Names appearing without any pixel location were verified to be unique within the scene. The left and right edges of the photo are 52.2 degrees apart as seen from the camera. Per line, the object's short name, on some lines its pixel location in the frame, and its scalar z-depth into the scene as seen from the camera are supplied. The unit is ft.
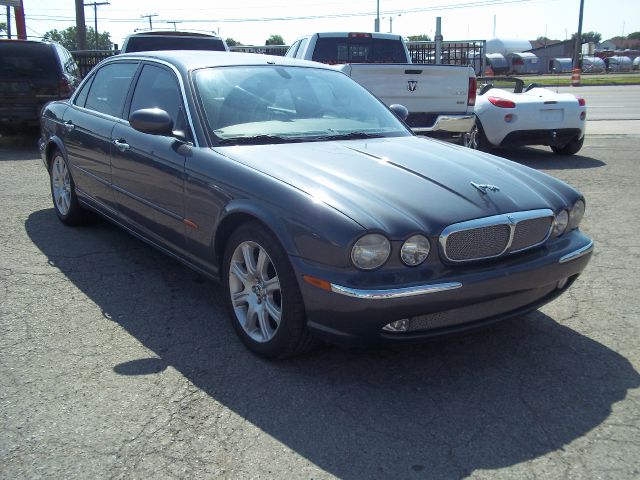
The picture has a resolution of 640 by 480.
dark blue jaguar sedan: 9.80
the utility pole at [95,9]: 210.38
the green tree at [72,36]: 284.82
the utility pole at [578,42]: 153.79
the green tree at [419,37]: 312.29
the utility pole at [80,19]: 89.04
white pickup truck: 26.96
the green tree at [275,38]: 301.20
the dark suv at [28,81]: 35.45
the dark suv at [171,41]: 37.58
